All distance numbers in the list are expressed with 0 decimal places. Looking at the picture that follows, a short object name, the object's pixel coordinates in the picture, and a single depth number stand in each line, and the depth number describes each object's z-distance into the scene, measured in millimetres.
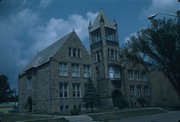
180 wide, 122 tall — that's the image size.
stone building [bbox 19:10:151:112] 35188
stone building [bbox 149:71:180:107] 49453
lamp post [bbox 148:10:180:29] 14331
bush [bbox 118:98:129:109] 37844
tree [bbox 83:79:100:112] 31453
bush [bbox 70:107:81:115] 25766
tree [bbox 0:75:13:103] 67375
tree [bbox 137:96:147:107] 46156
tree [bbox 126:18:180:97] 26608
